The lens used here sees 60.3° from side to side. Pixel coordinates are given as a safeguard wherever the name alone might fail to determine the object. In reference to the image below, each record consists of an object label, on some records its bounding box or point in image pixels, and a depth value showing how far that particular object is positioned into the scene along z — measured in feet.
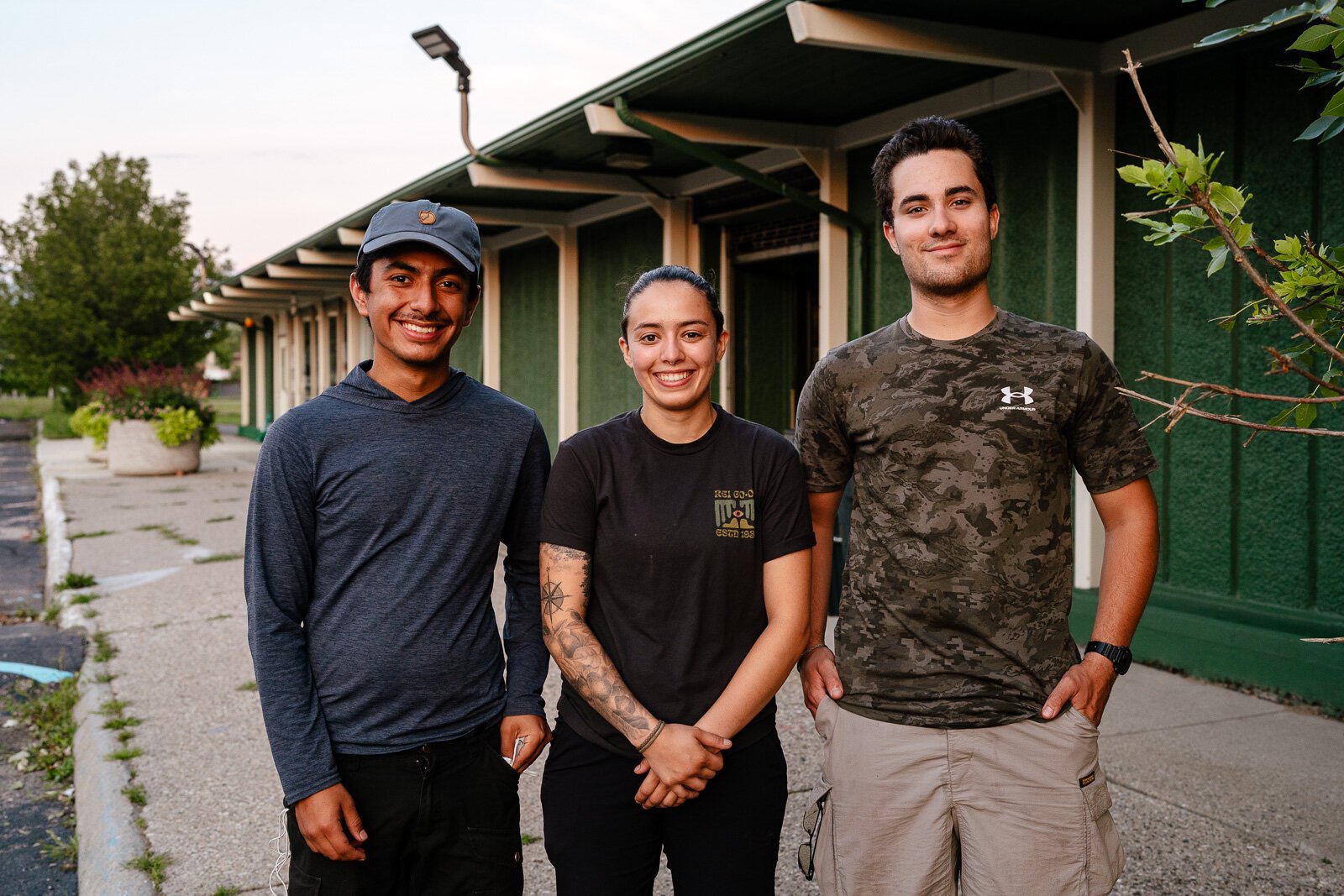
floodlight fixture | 32.45
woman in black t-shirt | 7.23
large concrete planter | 54.29
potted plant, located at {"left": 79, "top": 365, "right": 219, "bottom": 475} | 54.29
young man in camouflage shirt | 7.11
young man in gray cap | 7.23
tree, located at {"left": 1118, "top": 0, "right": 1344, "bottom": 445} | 5.51
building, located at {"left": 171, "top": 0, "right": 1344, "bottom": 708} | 17.15
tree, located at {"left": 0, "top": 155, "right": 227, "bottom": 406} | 98.07
